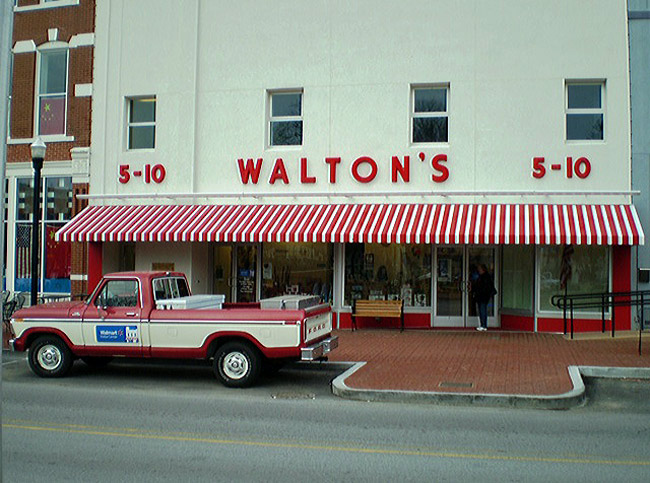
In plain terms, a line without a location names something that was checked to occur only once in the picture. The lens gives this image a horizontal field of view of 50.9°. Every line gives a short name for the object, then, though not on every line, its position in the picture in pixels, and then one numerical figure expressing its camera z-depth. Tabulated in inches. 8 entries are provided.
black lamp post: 610.5
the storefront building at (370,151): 645.3
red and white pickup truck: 415.5
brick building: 779.4
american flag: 814.5
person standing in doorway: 674.2
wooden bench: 680.4
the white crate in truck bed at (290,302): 422.3
